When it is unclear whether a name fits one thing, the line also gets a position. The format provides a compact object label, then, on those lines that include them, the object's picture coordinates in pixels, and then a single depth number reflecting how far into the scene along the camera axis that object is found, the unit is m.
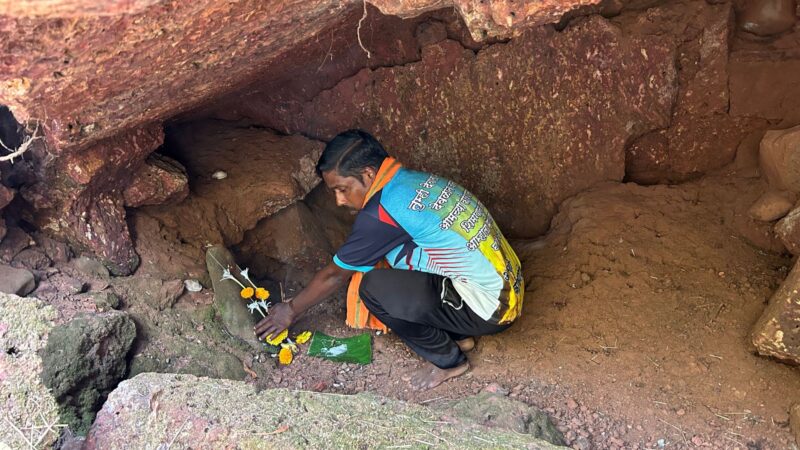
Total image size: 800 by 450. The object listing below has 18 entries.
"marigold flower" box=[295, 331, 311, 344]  3.22
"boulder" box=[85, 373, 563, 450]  1.95
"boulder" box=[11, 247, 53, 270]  2.66
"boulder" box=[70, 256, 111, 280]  2.83
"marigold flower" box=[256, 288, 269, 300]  3.24
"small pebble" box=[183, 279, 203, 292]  3.11
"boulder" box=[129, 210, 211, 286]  3.10
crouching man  2.68
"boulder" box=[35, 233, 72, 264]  2.79
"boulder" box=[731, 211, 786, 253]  2.94
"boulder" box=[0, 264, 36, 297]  2.46
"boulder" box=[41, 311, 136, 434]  2.27
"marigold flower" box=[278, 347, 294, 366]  3.07
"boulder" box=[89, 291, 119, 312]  2.64
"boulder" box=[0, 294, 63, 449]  2.08
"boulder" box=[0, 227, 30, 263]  2.64
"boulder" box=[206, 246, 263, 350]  3.08
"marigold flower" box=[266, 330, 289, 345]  3.07
